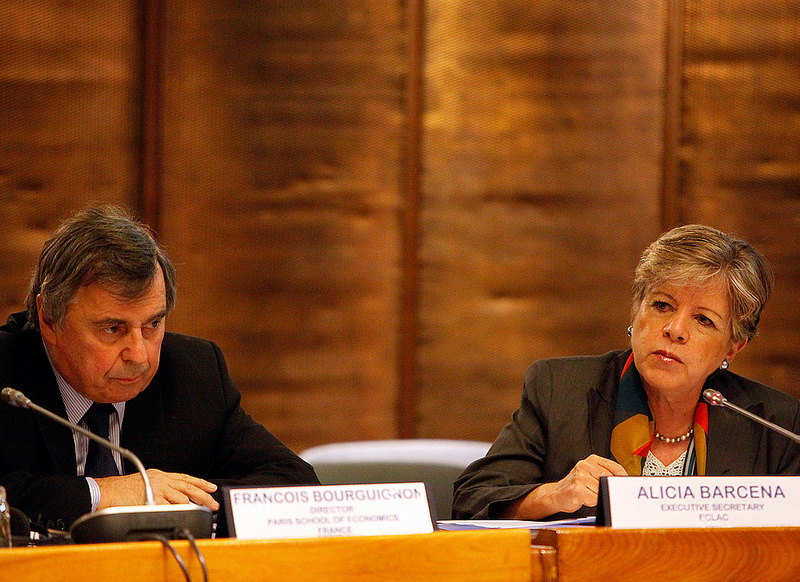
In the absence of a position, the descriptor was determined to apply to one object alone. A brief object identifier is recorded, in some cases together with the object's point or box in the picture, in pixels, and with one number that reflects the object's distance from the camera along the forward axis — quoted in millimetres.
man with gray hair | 5223
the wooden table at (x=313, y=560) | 4864
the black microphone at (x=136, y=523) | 4926
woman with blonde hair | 5443
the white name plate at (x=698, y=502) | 5067
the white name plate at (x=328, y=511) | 4965
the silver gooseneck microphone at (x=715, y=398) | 5318
